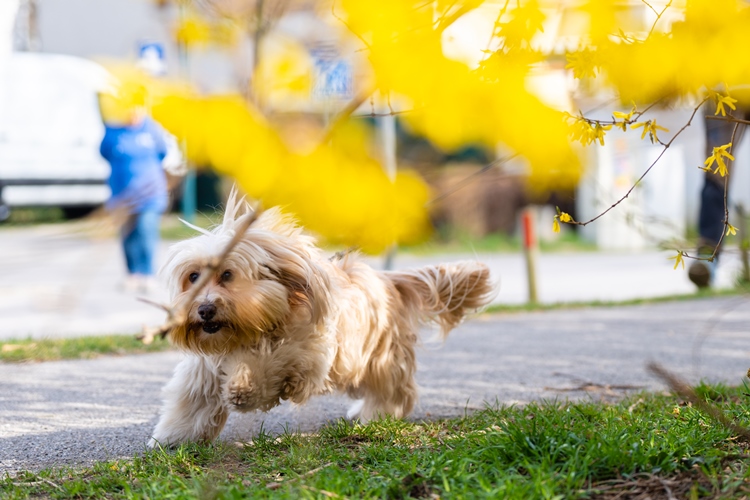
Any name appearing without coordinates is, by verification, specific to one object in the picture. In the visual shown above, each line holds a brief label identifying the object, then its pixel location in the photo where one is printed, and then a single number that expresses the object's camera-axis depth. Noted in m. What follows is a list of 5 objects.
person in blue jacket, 10.33
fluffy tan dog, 3.97
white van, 15.20
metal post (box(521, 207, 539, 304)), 10.22
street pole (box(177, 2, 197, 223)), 19.39
